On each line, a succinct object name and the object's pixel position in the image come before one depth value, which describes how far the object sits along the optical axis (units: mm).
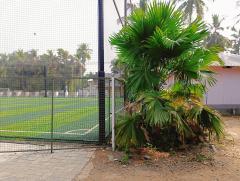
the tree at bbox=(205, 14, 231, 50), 48712
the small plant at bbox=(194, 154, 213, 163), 6385
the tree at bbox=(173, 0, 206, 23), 34031
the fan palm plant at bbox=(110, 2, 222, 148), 6715
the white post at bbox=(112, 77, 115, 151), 7312
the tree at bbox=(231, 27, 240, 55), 62844
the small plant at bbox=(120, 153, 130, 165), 6226
